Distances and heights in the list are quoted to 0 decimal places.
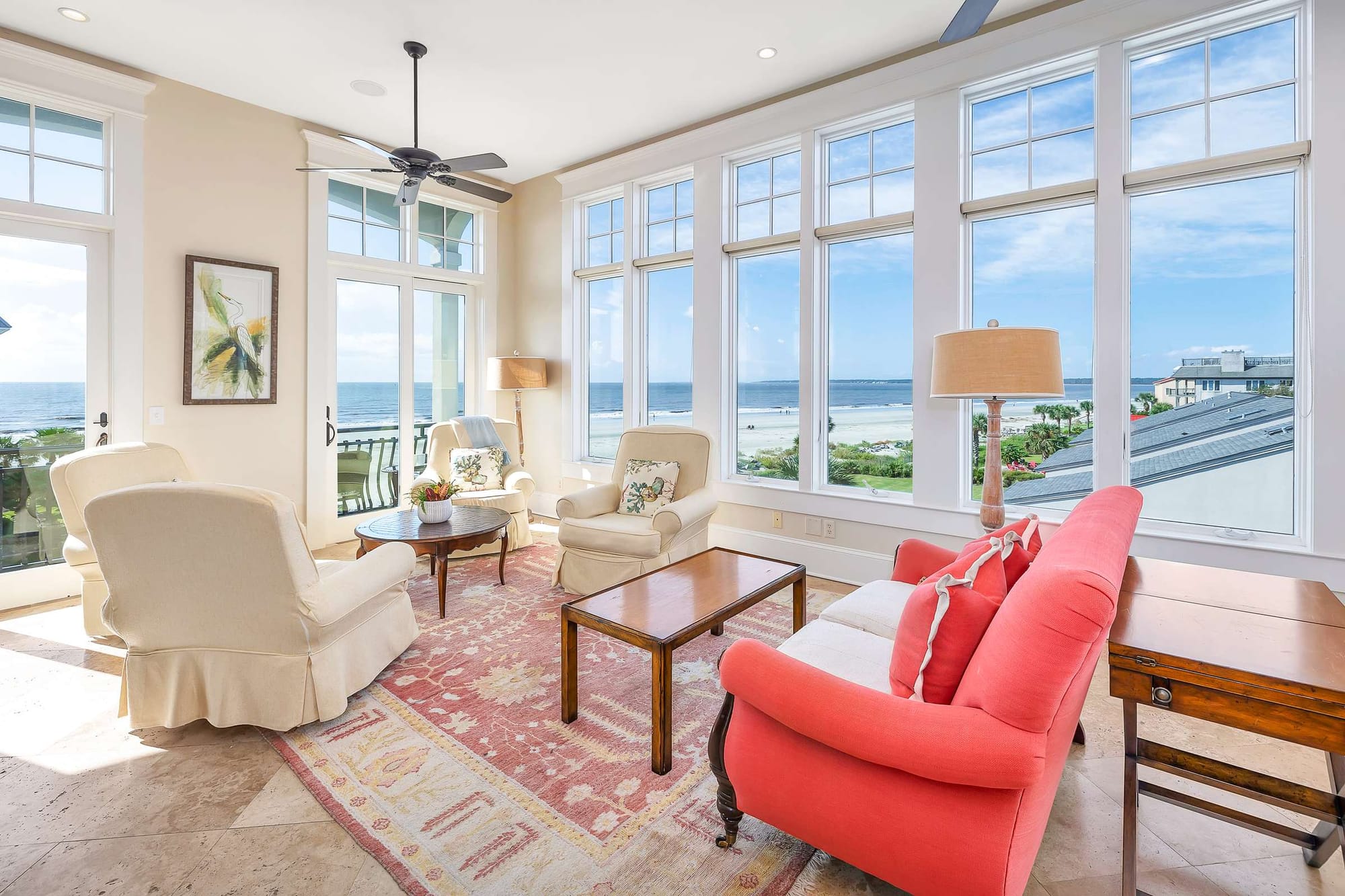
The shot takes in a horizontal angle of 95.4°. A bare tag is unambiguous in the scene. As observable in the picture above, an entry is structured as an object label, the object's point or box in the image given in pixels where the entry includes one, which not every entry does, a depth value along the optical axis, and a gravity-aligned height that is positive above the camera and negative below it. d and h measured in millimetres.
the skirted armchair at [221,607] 1927 -559
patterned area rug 1580 -1064
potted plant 3465 -335
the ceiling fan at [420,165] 3186 +1485
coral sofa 1113 -617
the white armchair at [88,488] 2832 -210
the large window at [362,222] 4691 +1762
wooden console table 1124 -443
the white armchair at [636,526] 3367 -476
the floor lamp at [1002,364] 2660 +351
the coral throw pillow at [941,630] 1329 -415
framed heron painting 3984 +744
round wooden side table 3182 -480
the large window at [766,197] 4215 +1743
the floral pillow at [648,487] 3859 -283
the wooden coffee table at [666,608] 1953 -609
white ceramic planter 3473 -391
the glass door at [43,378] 3426 +379
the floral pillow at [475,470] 4633 -201
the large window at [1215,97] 2729 +1614
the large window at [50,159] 3410 +1642
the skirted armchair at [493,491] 4461 -307
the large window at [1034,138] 3184 +1652
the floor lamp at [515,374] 5293 +607
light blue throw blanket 4828 +84
